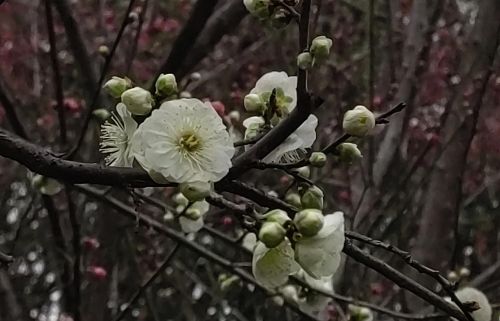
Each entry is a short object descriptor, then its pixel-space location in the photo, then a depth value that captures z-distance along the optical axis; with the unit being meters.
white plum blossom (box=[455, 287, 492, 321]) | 0.41
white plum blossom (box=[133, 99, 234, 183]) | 0.29
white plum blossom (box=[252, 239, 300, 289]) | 0.30
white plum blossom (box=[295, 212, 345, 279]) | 0.29
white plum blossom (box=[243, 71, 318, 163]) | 0.29
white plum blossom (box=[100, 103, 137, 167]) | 0.31
